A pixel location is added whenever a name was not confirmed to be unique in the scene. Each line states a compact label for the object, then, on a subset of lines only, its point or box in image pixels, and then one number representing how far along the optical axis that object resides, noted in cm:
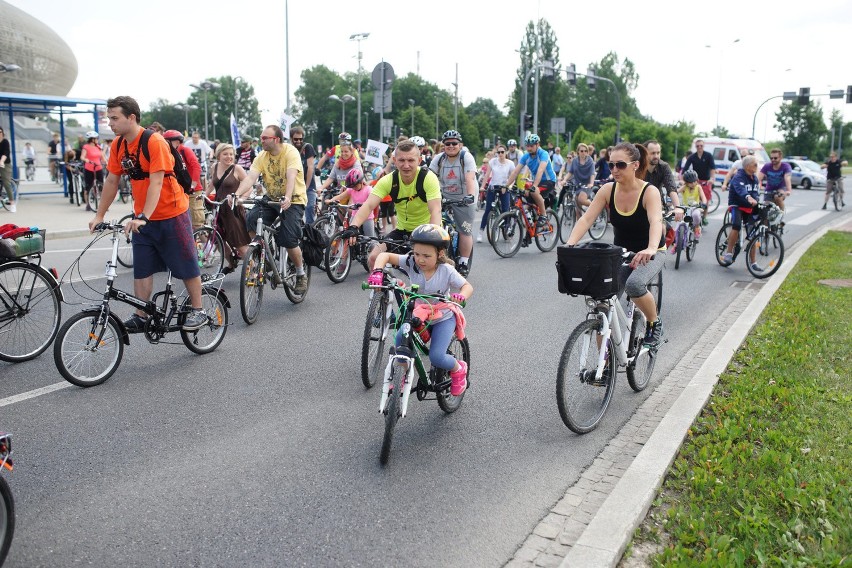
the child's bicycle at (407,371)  423
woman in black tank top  525
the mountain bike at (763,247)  1145
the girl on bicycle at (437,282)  467
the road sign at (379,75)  1736
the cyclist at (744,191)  1160
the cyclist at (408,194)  630
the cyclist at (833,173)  2559
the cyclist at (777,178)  1359
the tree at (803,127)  7625
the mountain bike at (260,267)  764
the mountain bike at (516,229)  1304
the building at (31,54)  7894
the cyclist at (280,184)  815
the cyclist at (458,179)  986
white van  3812
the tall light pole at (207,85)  4286
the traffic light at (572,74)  3638
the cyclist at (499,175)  1353
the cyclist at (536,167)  1336
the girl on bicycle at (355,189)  1130
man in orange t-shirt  573
